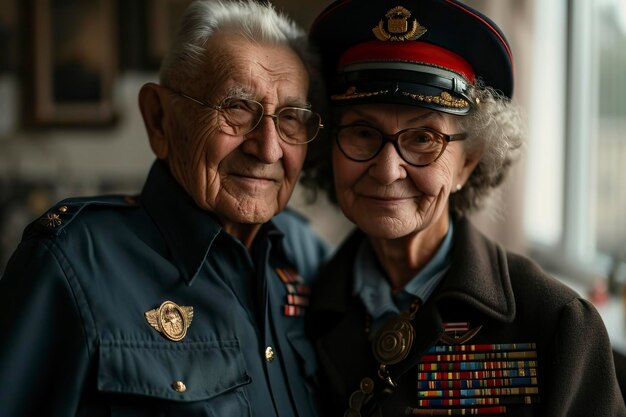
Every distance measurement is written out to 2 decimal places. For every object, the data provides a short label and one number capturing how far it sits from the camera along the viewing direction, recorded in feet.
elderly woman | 4.97
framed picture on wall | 12.94
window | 9.08
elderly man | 4.50
